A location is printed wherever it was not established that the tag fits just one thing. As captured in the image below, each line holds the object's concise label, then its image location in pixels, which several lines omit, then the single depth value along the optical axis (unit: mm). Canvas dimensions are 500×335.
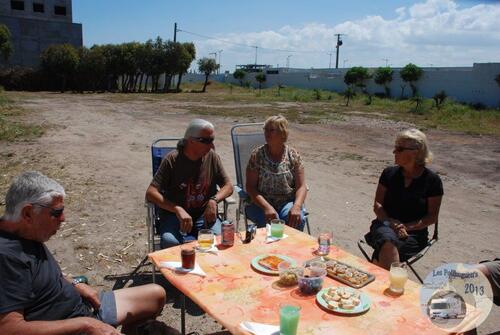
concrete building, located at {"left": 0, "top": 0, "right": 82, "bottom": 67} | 45503
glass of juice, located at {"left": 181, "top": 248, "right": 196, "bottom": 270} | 2449
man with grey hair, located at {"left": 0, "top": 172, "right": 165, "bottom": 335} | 1829
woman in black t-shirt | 3426
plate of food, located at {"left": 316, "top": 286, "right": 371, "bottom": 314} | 2020
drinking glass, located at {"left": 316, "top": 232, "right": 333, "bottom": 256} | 2727
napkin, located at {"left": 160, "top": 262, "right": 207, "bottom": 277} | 2420
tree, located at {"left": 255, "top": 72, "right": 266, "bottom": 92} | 55094
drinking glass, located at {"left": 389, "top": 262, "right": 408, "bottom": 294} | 2221
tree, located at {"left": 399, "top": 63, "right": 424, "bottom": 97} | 36031
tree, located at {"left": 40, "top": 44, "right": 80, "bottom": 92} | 39719
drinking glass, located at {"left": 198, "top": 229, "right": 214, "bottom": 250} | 2779
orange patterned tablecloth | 1917
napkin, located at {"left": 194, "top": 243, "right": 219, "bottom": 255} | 2727
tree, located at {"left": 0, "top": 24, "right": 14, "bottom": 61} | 36844
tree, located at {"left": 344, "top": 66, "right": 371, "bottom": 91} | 37469
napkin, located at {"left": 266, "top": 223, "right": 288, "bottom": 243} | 2965
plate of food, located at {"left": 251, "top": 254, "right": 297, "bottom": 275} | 2441
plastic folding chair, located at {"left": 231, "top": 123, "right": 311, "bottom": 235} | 4769
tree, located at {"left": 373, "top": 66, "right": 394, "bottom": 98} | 38519
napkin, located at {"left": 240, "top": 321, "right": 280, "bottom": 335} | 1855
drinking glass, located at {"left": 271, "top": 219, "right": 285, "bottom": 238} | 3016
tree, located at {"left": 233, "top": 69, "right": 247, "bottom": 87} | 61300
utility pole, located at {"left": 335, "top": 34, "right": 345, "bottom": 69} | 71562
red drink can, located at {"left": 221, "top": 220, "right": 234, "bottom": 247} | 2857
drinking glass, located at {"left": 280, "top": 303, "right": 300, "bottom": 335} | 1810
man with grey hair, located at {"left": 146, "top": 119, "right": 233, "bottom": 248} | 3584
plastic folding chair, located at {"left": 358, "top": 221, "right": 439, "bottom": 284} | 3354
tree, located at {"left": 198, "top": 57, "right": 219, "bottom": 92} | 51562
